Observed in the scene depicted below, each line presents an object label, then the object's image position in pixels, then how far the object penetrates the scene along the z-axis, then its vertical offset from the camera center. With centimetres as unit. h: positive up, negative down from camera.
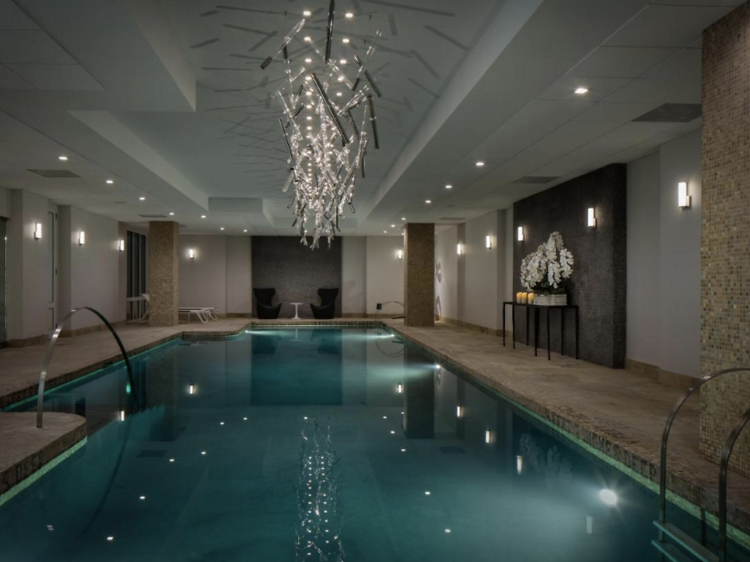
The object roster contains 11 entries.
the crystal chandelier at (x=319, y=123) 528 +175
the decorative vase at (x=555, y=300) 965 -42
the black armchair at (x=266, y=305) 2017 -105
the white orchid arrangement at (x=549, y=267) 975 +13
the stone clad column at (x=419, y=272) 1644 +9
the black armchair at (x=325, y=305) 2008 -106
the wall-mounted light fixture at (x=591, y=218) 895 +88
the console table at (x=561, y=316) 948 -72
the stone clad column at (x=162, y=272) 1627 +10
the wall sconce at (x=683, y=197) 680 +92
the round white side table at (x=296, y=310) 1983 -122
